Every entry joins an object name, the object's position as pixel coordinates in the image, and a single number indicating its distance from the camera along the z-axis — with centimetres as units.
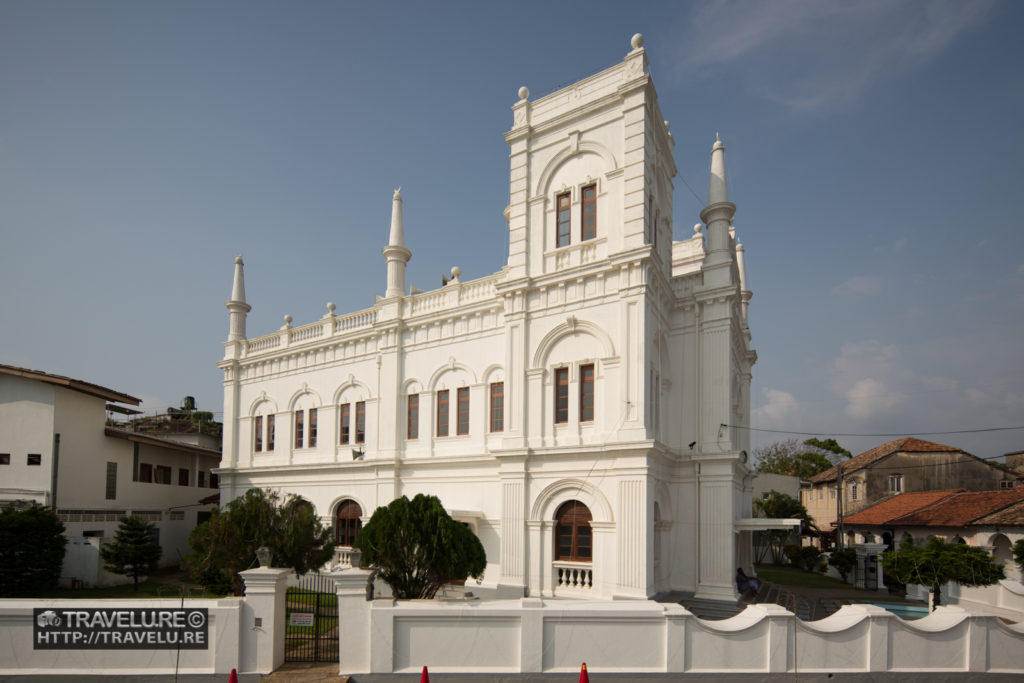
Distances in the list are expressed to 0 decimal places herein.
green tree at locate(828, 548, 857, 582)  2848
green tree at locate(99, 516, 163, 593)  2392
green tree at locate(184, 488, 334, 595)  1750
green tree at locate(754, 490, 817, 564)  3997
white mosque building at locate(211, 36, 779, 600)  1752
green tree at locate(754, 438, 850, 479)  6047
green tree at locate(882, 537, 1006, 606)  1830
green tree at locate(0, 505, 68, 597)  2108
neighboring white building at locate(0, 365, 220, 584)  2544
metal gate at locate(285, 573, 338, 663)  1112
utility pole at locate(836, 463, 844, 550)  3281
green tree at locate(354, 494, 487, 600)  1341
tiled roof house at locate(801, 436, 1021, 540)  3750
